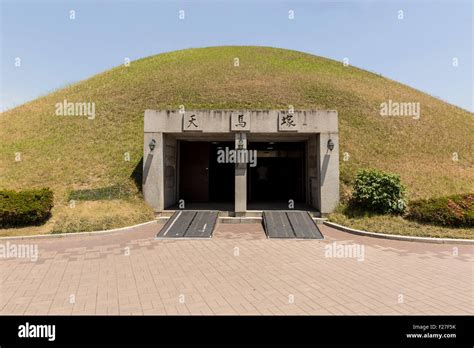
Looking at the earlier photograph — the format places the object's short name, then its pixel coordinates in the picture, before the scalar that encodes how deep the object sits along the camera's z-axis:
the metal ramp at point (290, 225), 11.28
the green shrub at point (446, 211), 11.13
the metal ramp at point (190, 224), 11.37
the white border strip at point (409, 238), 10.00
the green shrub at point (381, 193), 12.84
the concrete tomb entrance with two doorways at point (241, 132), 14.23
